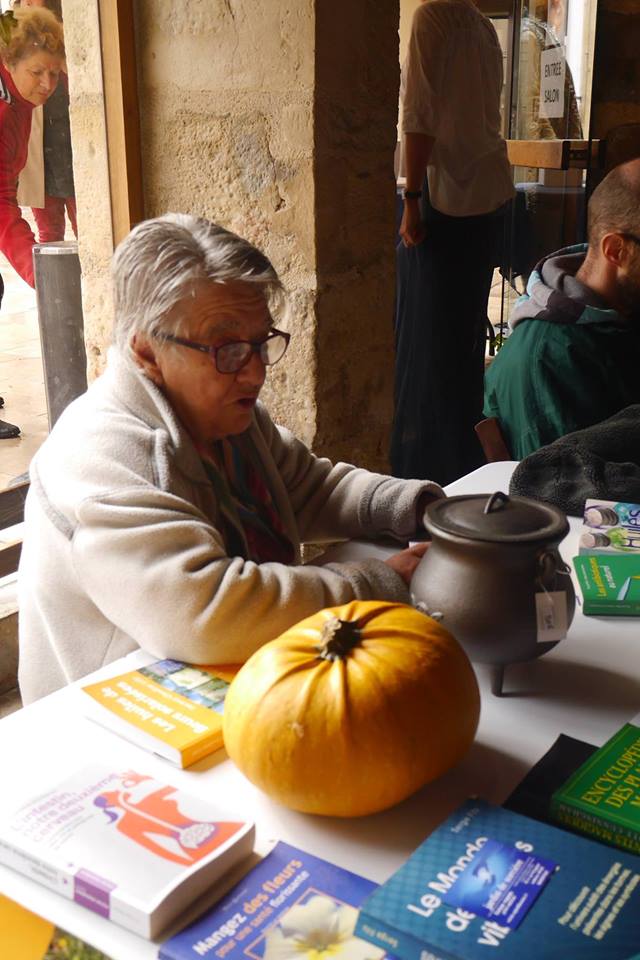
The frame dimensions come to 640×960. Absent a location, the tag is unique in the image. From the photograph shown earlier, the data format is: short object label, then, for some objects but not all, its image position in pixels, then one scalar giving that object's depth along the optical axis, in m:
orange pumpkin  0.87
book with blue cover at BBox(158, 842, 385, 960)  0.72
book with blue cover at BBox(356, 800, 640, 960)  0.70
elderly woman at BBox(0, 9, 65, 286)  2.34
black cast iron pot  1.07
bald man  2.42
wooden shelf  4.24
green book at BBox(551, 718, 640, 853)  0.84
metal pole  2.63
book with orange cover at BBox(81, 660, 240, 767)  0.99
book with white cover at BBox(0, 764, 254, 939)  0.76
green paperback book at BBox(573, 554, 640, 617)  1.30
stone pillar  2.17
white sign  4.53
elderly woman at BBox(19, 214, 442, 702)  1.22
